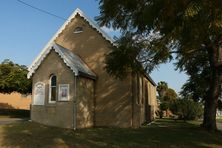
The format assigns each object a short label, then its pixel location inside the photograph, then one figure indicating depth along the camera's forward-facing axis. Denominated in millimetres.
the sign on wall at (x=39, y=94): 13040
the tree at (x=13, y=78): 20382
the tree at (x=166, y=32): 5938
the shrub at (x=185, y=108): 24570
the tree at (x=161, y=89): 40547
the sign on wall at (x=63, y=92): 12551
